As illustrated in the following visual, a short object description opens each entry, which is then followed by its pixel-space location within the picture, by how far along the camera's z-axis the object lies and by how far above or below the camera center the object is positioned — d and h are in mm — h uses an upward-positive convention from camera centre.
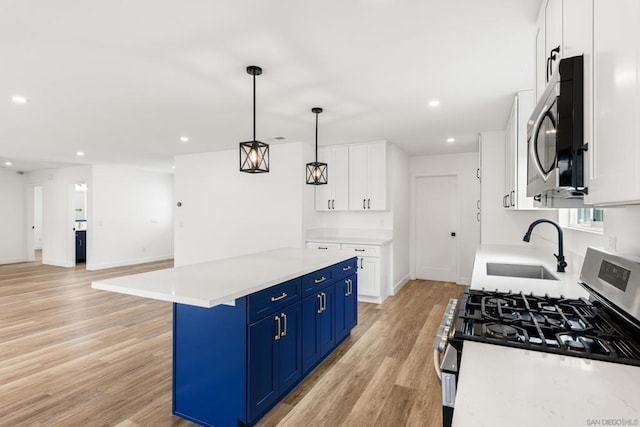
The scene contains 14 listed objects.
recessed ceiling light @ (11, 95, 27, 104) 3174 +1036
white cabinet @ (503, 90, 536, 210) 2941 +555
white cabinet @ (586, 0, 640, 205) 737 +254
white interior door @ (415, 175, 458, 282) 6105 -310
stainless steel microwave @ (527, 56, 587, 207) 995 +241
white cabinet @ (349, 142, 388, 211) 5098 +511
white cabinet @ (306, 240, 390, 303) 4750 -825
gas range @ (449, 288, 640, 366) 987 -394
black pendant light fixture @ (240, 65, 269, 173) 2578 +448
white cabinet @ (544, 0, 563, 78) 1371 +780
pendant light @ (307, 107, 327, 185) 3707 +408
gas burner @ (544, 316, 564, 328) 1170 -390
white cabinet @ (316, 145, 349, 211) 5383 +448
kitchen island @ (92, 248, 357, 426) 1955 -774
